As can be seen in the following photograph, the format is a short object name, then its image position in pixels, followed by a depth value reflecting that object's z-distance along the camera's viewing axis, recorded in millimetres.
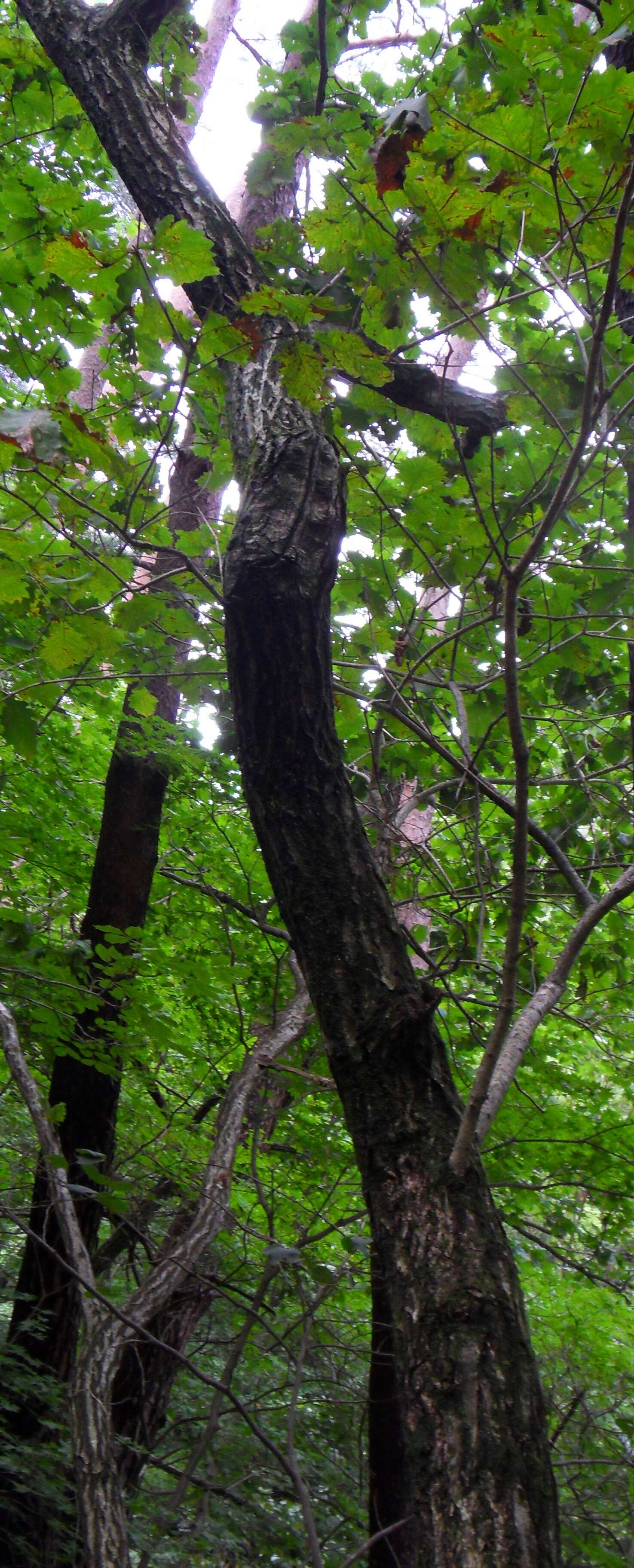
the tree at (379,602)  1550
